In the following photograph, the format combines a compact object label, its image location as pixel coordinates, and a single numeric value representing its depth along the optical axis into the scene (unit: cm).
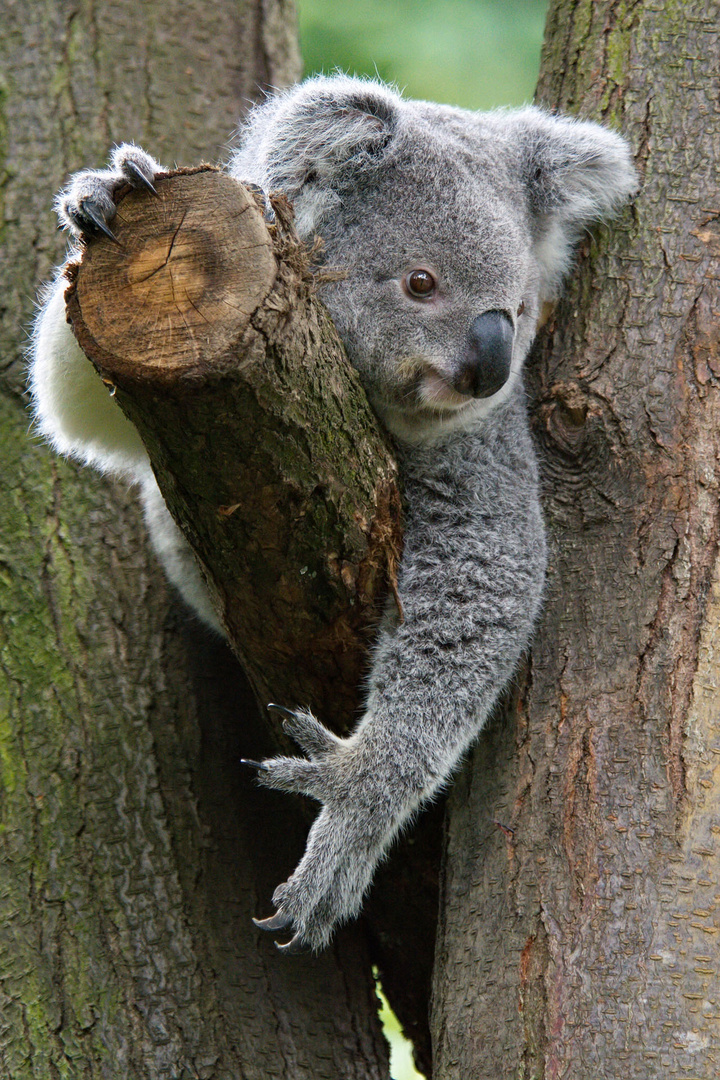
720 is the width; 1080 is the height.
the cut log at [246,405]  349
